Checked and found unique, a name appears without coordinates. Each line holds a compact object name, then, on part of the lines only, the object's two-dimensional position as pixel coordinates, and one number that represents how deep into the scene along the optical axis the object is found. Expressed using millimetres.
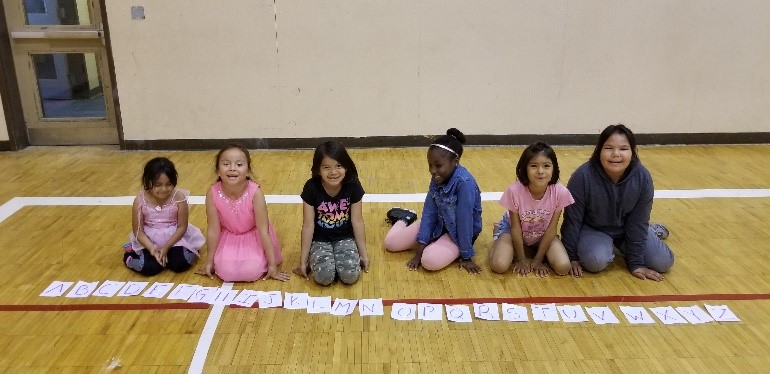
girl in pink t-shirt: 3066
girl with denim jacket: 3105
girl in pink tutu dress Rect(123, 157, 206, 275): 3215
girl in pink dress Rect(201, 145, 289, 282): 3148
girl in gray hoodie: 3053
